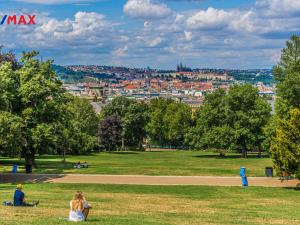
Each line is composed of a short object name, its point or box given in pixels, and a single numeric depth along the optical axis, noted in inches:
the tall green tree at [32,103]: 1827.0
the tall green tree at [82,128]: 3346.5
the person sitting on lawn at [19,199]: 978.7
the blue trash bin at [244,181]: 1469.0
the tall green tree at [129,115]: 4383.1
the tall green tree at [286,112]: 1421.0
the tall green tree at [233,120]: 3129.9
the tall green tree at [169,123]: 4594.0
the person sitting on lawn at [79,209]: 800.3
